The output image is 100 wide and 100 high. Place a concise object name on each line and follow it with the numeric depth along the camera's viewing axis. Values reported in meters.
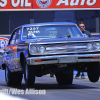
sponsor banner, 57.56
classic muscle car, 16.88
